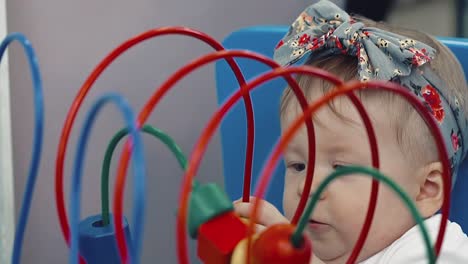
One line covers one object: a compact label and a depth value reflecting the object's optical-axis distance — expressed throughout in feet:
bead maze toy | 1.86
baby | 2.85
